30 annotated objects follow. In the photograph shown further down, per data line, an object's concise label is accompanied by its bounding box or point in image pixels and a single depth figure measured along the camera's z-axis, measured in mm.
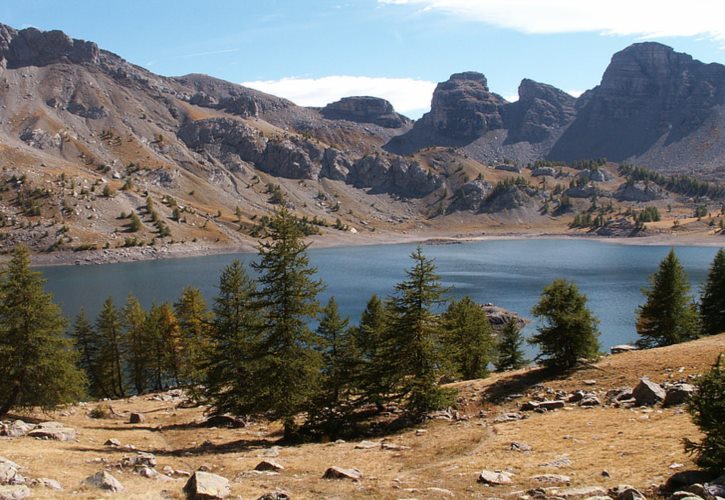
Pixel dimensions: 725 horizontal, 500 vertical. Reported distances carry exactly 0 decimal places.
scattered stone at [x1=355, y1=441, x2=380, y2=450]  27714
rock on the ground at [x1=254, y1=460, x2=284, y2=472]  22656
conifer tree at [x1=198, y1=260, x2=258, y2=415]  32938
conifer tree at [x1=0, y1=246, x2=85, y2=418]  32906
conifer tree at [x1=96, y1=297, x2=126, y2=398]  60656
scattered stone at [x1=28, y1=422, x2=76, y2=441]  28141
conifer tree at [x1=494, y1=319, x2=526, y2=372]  59562
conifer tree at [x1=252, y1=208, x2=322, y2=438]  31125
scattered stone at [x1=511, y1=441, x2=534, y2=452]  23812
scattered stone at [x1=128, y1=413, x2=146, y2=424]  38925
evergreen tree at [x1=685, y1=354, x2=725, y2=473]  16125
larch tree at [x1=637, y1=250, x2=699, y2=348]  52938
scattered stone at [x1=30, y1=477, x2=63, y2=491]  17536
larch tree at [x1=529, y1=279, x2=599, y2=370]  39000
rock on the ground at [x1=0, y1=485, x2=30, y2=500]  15586
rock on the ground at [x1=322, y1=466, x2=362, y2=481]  20766
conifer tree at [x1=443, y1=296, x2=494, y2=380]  53219
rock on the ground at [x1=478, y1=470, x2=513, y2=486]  19266
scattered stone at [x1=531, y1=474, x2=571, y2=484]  18641
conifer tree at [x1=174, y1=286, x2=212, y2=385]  53375
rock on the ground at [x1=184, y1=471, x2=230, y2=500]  17516
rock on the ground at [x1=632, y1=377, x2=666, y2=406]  28672
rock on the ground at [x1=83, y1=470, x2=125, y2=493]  17781
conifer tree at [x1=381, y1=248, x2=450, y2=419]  33500
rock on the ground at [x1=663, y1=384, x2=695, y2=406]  27312
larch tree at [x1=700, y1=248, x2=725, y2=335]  57034
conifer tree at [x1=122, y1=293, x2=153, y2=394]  59938
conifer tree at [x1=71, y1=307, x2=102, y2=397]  63500
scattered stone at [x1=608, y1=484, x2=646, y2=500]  15508
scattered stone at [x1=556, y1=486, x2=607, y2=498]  16766
